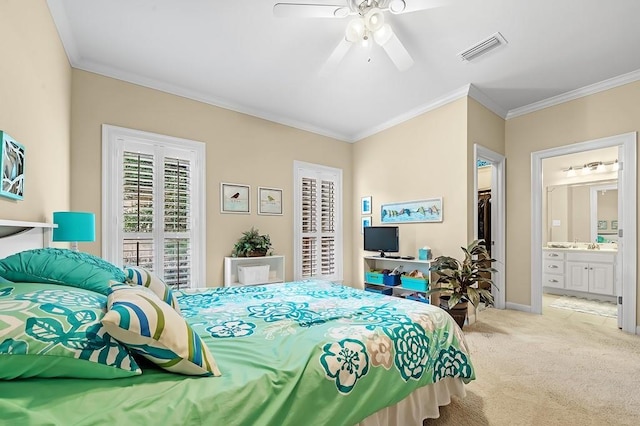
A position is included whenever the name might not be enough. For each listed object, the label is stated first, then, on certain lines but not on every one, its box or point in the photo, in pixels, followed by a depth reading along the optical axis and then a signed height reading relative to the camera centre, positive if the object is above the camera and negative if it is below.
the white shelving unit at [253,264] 3.73 -0.70
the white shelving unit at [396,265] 3.90 -0.76
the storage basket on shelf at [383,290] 4.28 -1.11
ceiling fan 2.01 +1.38
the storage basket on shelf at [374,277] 4.28 -0.93
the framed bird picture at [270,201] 4.18 +0.18
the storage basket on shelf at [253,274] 3.69 -0.77
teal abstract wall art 1.54 +0.25
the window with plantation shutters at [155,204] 3.13 +0.09
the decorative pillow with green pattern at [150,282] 1.71 -0.41
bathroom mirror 5.11 +0.05
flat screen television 4.21 -0.37
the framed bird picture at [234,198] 3.83 +0.20
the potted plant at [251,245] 3.78 -0.41
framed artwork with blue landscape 3.91 +0.04
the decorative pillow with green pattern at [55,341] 0.77 -0.35
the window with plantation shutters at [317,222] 4.57 -0.14
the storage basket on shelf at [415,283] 3.73 -0.89
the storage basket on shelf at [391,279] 4.15 -0.92
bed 0.83 -0.59
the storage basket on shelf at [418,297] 3.79 -1.10
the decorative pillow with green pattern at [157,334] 0.90 -0.39
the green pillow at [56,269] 1.22 -0.25
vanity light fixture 4.94 +0.82
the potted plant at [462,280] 3.17 -0.73
